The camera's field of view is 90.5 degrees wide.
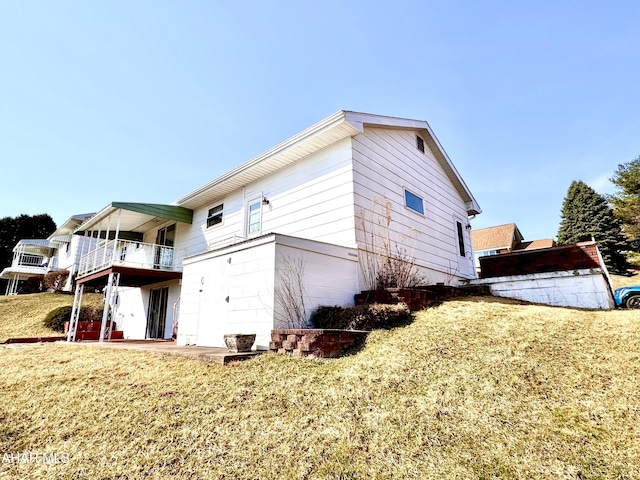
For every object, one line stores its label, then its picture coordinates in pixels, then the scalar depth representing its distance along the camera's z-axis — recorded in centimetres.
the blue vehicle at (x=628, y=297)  855
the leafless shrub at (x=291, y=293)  584
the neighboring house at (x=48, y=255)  2330
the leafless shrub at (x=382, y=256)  780
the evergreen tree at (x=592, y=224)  2980
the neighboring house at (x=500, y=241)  2862
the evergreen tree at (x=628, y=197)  2505
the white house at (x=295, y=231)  632
